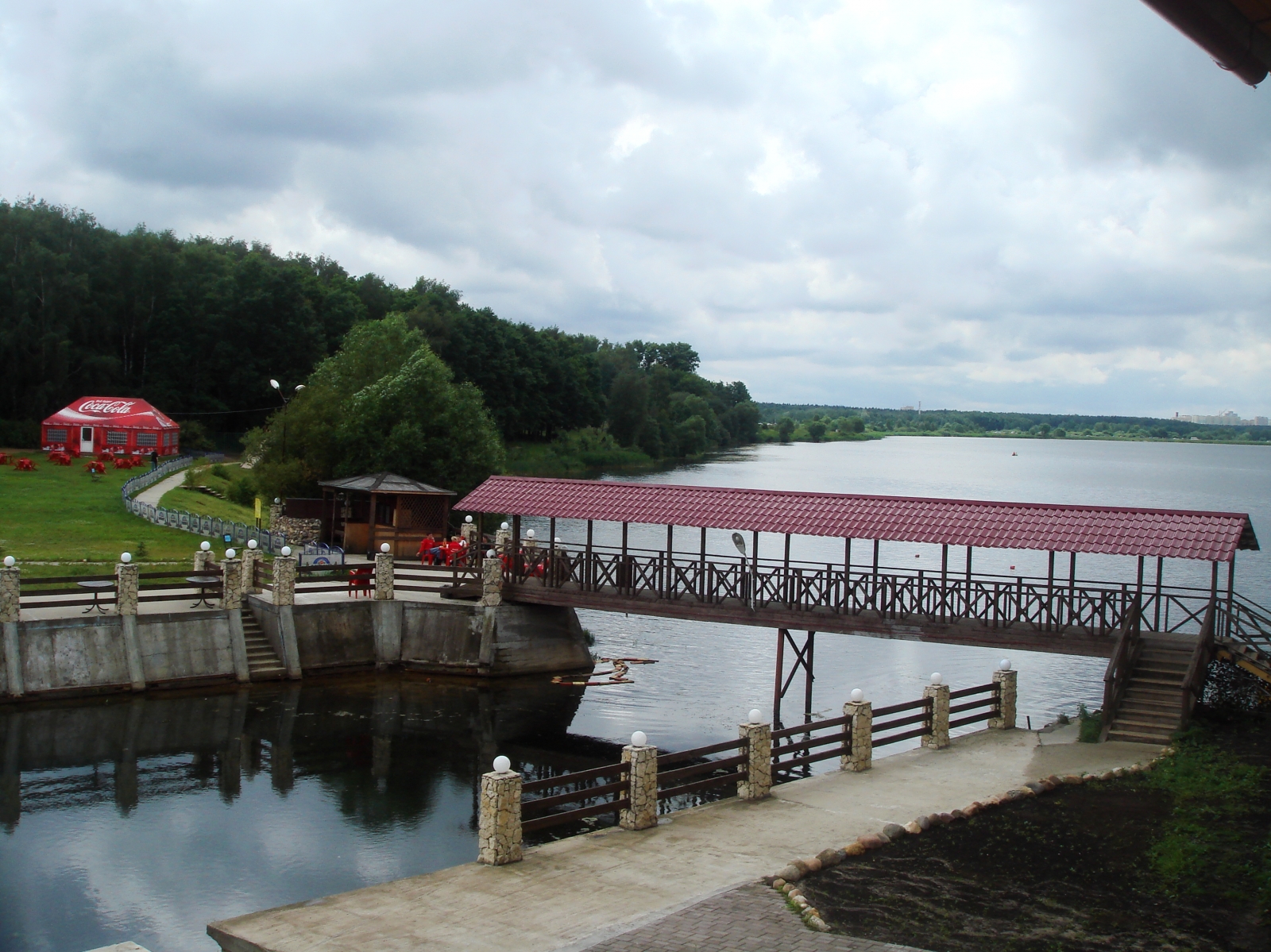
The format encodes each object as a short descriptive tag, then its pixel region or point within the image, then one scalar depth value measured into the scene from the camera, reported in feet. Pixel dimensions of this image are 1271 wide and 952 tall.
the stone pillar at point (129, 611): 85.92
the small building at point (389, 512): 118.62
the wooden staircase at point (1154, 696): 62.49
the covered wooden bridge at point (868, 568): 70.44
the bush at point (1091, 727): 63.16
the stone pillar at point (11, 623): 81.51
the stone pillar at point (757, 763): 53.06
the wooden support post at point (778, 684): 85.15
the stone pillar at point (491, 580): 95.91
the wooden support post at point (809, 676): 87.76
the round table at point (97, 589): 86.33
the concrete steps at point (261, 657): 92.27
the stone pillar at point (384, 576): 97.19
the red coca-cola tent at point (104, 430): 208.85
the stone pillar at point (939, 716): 62.59
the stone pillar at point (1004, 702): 67.87
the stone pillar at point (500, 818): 42.73
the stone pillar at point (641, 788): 48.26
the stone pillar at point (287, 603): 92.53
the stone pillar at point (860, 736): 58.18
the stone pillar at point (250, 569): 96.68
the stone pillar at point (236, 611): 91.40
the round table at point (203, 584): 92.32
